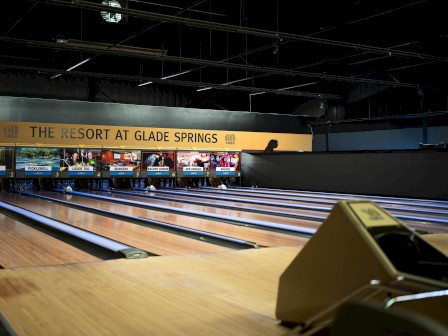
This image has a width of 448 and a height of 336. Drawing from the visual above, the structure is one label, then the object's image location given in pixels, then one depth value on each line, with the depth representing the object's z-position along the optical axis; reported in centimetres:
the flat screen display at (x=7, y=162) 1055
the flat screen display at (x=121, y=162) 1166
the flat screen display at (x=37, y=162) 1073
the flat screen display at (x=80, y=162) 1119
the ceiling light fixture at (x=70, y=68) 1094
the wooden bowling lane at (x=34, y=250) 370
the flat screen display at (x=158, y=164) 1208
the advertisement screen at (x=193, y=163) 1247
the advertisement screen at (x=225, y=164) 1283
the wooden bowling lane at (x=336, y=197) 793
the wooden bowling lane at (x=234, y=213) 597
